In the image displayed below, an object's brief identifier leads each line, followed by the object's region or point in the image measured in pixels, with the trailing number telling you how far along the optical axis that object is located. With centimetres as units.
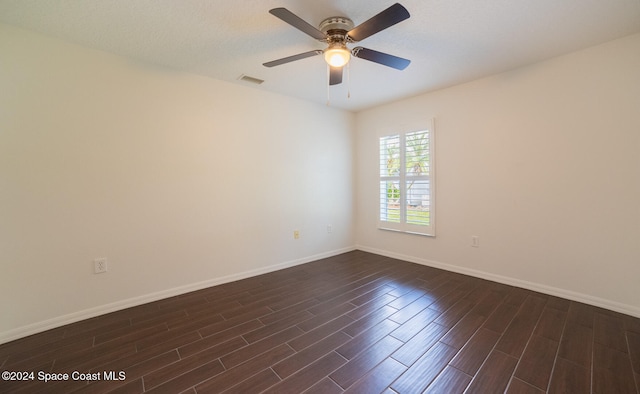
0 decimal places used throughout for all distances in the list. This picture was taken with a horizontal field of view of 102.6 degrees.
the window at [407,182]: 360
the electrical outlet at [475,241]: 318
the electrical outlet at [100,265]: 233
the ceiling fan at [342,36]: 160
